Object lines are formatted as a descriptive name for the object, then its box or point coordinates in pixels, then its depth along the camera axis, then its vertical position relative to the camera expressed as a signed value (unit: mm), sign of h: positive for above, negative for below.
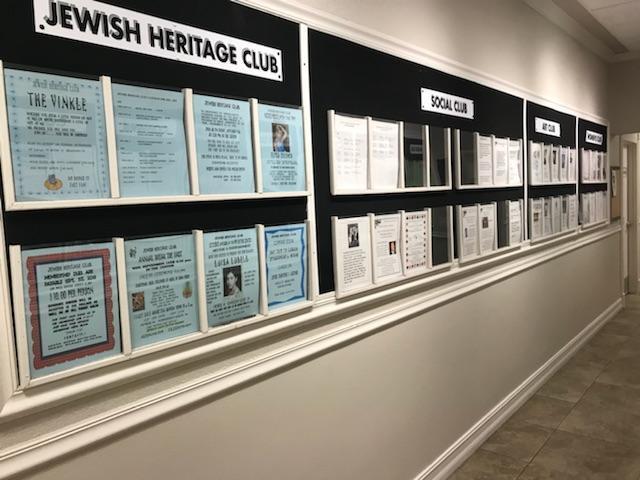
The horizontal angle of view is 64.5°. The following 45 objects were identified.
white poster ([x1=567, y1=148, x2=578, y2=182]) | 4645 +278
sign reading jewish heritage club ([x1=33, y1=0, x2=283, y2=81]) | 1242 +500
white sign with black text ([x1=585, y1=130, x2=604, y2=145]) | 5199 +616
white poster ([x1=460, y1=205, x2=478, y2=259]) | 2965 -178
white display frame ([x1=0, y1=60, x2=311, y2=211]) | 1154 +107
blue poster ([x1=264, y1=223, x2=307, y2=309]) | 1787 -201
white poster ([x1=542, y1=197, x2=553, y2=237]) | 4098 -174
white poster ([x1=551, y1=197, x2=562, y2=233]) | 4262 -149
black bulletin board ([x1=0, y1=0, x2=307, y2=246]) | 1193 +392
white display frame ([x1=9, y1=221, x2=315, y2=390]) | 1175 -303
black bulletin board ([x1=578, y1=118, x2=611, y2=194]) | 5004 +550
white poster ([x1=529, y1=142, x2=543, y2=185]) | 3850 +282
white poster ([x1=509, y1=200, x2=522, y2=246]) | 3547 -167
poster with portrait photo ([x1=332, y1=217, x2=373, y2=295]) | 2086 -202
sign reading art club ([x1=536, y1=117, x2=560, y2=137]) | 3990 +577
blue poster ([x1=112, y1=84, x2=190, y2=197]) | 1362 +204
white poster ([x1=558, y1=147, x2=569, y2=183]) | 4437 +301
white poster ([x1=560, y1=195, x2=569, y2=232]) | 4492 -160
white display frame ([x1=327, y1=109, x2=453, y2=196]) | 2039 +185
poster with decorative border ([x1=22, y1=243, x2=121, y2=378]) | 1204 -218
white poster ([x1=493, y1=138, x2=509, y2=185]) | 3303 +258
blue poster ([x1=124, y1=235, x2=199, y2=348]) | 1396 -212
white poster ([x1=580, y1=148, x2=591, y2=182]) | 5027 +312
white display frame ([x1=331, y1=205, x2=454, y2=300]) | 2078 -331
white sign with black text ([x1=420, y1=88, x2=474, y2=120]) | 2648 +544
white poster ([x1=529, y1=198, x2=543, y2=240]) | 3881 -150
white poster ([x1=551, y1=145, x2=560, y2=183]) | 4242 +282
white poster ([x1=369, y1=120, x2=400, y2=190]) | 2261 +231
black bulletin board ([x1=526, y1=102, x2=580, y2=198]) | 3875 +533
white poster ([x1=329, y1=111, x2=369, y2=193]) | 2053 +227
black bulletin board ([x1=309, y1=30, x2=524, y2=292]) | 2004 +467
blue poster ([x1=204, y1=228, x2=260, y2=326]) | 1593 -208
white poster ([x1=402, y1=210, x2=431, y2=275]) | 2475 -195
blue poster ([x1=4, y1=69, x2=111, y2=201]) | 1177 +199
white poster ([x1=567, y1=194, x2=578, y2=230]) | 4657 -123
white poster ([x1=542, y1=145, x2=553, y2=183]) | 4066 +286
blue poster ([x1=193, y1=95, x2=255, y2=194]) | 1551 +211
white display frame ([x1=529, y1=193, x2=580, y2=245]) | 3869 -317
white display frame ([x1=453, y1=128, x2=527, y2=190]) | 2877 +219
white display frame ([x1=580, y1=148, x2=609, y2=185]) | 5023 +310
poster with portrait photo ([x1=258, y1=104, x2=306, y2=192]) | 1757 +215
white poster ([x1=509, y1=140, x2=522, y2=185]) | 3525 +260
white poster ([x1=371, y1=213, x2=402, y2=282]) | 2293 -198
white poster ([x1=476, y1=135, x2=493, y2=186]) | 3104 +255
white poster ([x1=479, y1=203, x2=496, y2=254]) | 3166 -174
